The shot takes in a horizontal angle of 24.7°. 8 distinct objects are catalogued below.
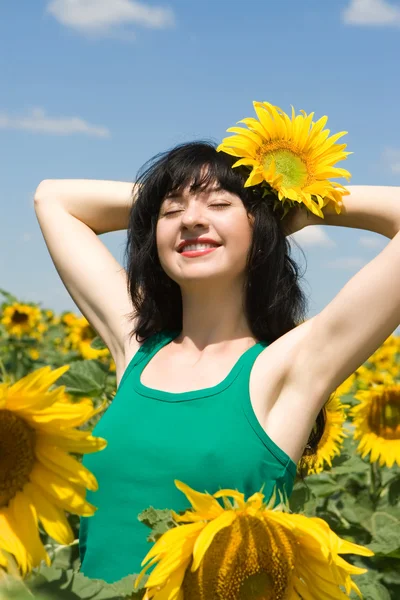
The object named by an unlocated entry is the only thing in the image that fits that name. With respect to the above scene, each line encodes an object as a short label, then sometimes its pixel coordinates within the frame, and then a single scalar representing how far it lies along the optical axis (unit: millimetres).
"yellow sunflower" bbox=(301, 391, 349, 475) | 2842
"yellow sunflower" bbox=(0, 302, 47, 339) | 6445
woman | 1733
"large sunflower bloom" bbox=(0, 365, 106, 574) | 990
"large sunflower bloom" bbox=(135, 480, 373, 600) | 1009
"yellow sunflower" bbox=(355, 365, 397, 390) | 3545
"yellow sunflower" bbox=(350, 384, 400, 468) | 3123
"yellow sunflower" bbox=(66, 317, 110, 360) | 5273
